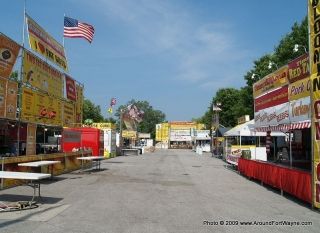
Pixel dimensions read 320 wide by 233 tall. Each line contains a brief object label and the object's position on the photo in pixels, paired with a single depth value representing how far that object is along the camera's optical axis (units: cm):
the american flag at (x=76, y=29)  2753
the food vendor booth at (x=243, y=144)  2958
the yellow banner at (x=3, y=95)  1752
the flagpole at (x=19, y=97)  1939
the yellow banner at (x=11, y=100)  1816
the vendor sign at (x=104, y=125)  5188
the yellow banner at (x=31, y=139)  2097
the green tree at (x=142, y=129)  19295
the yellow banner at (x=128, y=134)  8111
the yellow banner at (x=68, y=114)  2730
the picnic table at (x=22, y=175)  1134
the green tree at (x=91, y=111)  11412
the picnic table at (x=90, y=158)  2482
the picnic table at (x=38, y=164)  1559
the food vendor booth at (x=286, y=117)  1416
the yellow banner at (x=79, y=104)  3117
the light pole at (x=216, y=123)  6456
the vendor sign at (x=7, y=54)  1779
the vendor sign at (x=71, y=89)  2816
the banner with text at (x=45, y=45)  2156
